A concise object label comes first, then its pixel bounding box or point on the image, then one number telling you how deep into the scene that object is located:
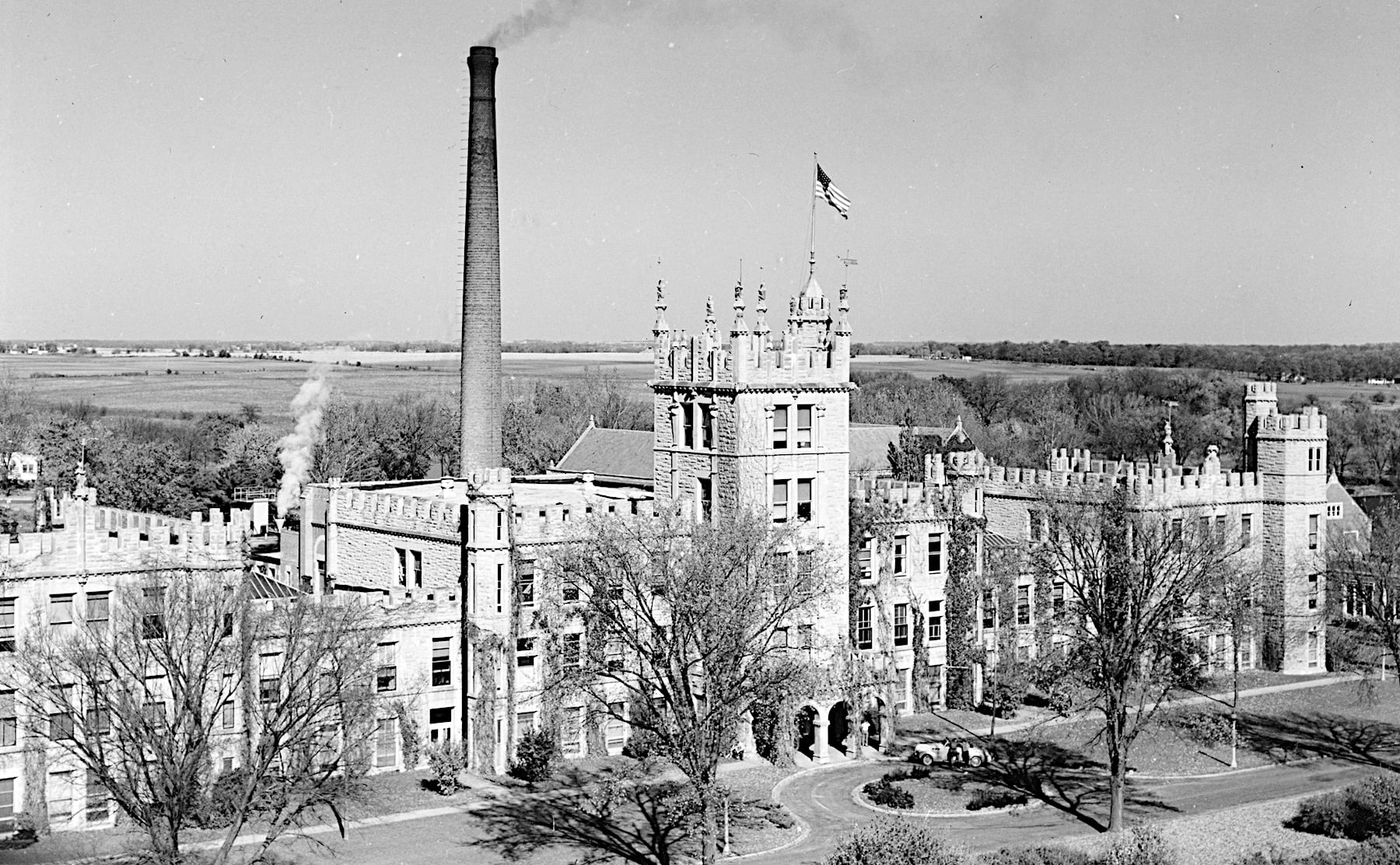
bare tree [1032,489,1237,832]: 54.09
